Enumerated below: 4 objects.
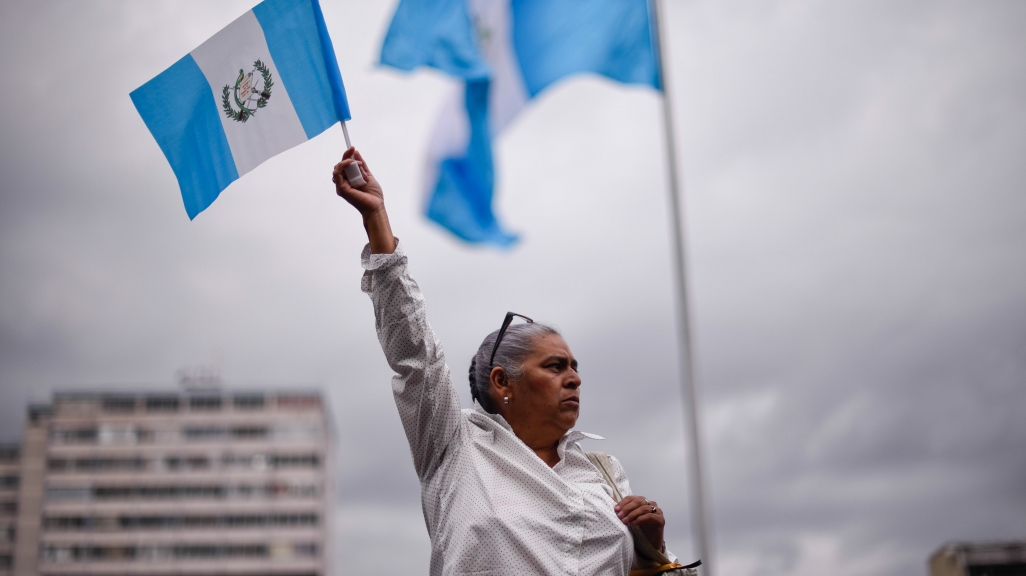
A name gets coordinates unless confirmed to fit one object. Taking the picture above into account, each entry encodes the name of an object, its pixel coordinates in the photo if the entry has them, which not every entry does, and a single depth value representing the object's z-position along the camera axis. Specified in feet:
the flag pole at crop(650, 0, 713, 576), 13.89
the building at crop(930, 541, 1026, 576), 82.53
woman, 8.08
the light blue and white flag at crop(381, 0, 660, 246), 21.06
